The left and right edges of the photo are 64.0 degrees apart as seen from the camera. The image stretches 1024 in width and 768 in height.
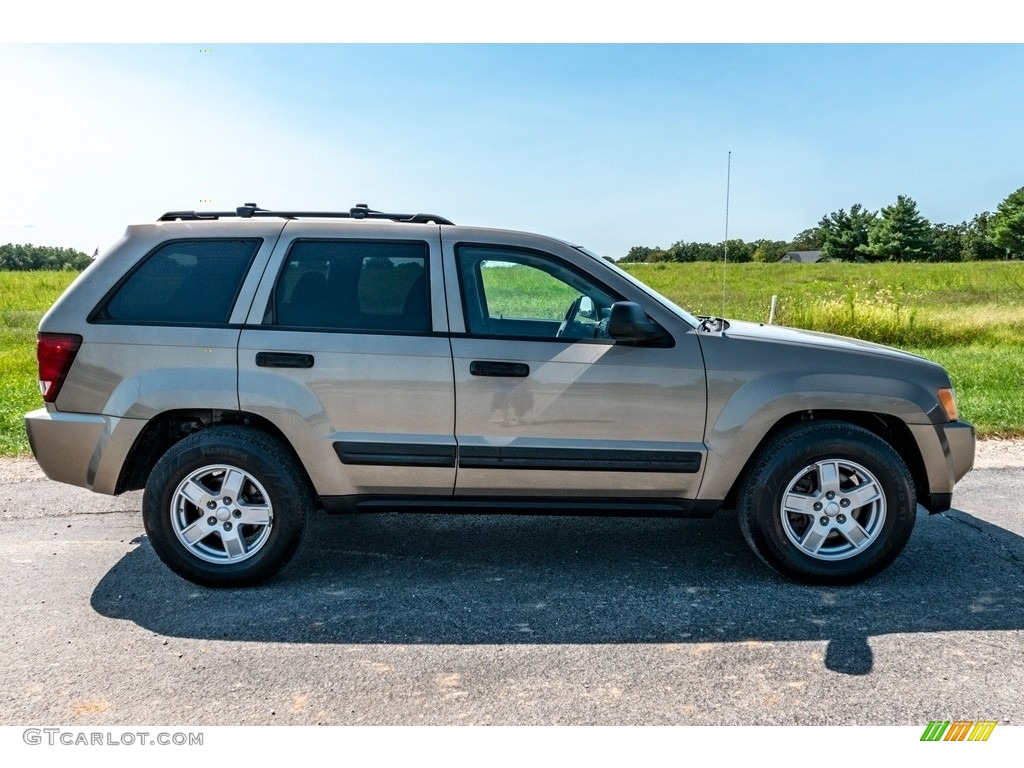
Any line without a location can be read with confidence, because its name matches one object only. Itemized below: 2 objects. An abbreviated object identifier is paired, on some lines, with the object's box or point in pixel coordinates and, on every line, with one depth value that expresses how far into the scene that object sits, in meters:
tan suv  4.14
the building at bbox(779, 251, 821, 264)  102.50
